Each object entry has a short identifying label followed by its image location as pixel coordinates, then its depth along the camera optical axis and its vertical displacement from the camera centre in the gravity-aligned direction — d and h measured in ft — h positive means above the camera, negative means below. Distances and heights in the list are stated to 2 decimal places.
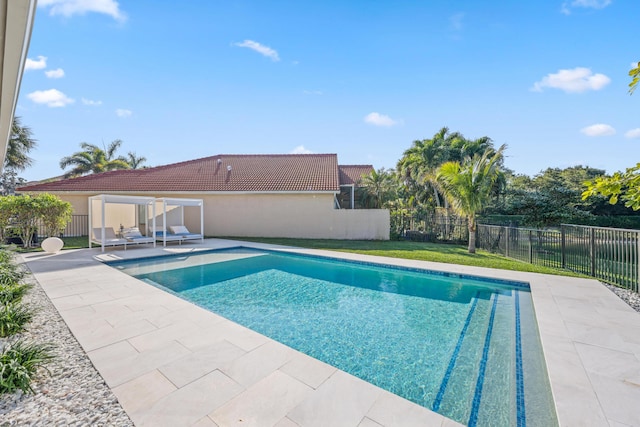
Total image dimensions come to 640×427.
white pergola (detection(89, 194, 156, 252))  37.81 +1.61
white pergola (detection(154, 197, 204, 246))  43.94 +1.51
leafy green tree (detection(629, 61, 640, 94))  6.38 +3.20
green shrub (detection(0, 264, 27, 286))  19.82 -4.86
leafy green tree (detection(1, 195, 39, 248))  37.40 -0.25
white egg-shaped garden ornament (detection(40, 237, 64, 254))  36.19 -4.30
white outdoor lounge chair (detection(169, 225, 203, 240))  47.09 -3.67
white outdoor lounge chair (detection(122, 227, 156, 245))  42.01 -3.88
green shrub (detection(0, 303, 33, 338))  13.03 -5.29
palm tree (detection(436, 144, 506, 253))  38.34 +3.72
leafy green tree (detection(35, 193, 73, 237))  39.37 -0.12
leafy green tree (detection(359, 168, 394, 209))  60.70 +5.10
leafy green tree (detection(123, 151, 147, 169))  111.04 +21.22
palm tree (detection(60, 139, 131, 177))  92.22 +16.97
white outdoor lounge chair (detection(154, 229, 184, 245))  44.32 -4.14
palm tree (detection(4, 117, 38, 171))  68.01 +16.71
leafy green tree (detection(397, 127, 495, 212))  69.05 +13.84
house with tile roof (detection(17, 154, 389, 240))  55.57 +2.85
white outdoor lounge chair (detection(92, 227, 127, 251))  39.88 -4.00
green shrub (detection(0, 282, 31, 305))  16.20 -4.98
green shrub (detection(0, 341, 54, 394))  9.01 -5.41
